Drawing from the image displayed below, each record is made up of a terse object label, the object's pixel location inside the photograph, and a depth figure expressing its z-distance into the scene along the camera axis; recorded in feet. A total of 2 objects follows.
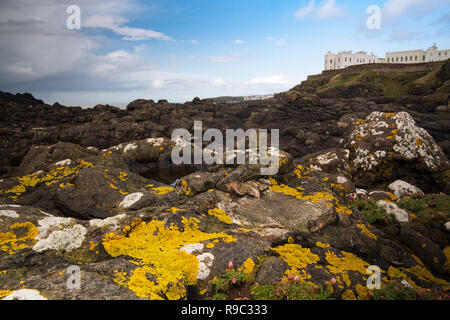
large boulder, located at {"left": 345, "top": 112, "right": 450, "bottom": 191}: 43.55
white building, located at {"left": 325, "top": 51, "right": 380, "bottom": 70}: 480.23
